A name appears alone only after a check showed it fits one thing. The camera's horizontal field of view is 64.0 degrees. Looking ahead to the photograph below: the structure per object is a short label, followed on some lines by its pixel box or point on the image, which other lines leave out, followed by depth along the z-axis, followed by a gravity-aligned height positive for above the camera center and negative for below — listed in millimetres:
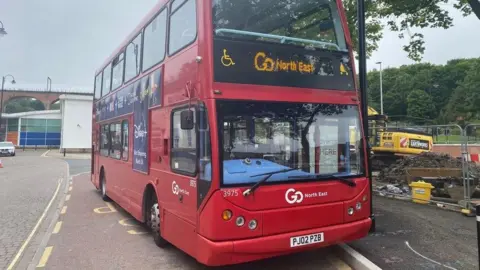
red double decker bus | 4539 +180
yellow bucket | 9219 -1083
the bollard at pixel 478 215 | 3535 -634
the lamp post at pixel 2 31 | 20550 +6038
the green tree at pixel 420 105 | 63000 +6943
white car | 38781 -559
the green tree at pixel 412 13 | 10867 +4013
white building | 43906 +2604
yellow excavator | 17484 +72
